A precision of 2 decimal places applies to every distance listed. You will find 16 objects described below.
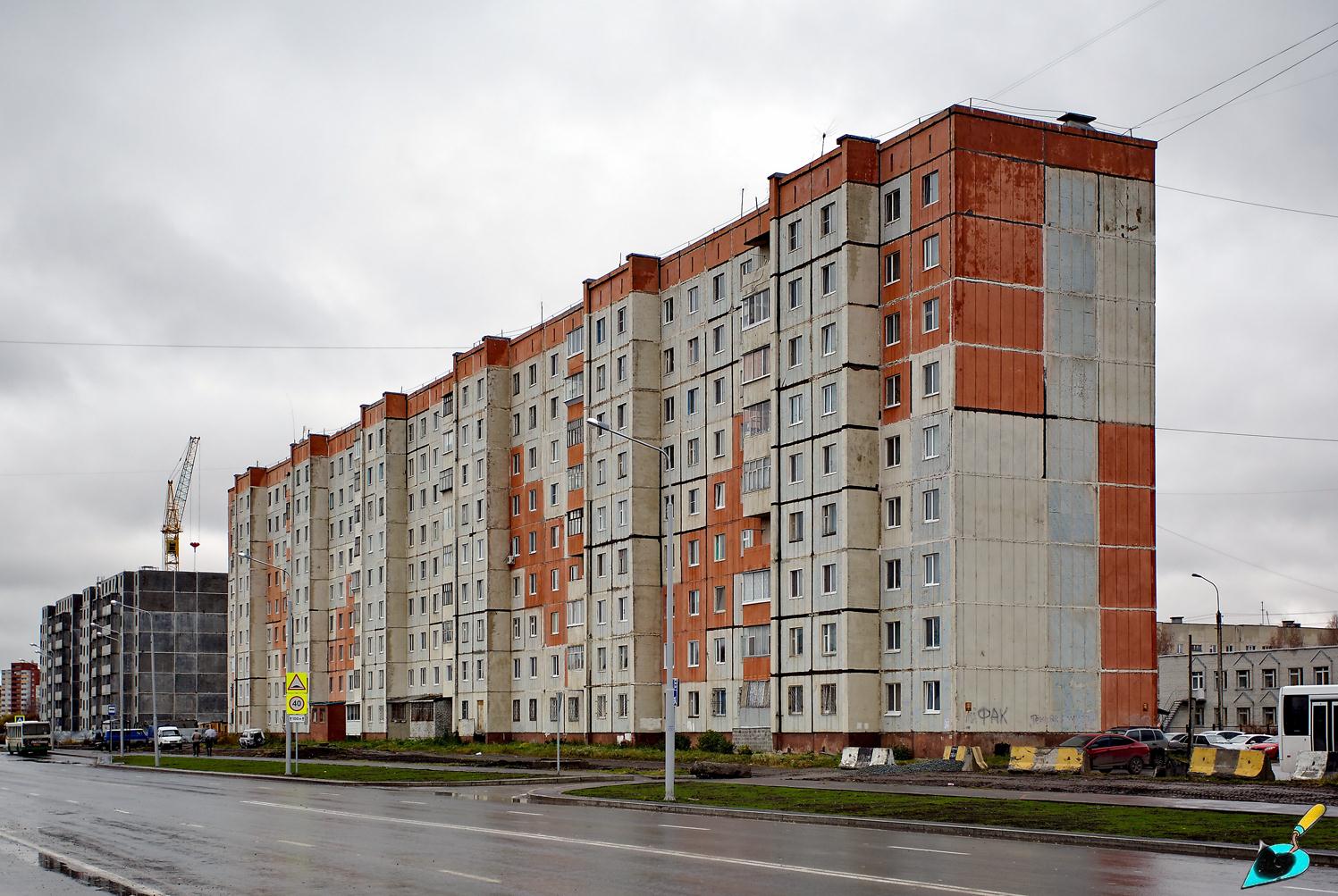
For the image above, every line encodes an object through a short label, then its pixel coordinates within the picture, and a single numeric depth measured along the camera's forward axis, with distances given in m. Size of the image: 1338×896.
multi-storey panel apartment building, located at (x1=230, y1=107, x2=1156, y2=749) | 59.66
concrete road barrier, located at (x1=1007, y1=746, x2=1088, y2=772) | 47.81
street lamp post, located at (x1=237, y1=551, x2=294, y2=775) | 55.00
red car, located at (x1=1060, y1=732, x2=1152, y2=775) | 49.75
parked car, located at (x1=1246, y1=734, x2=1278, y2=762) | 64.03
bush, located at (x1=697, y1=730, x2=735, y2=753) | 69.00
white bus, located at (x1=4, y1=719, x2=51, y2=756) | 100.50
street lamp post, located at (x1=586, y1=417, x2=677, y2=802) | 35.69
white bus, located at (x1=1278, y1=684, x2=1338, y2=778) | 43.28
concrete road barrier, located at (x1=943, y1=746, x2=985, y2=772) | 50.12
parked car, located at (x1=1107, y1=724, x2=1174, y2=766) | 52.58
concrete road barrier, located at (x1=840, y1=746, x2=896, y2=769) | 55.56
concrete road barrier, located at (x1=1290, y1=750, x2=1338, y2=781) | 39.48
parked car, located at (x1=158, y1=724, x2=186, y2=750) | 110.81
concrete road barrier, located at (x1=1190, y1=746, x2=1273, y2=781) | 40.56
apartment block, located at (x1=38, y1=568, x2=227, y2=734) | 179.62
